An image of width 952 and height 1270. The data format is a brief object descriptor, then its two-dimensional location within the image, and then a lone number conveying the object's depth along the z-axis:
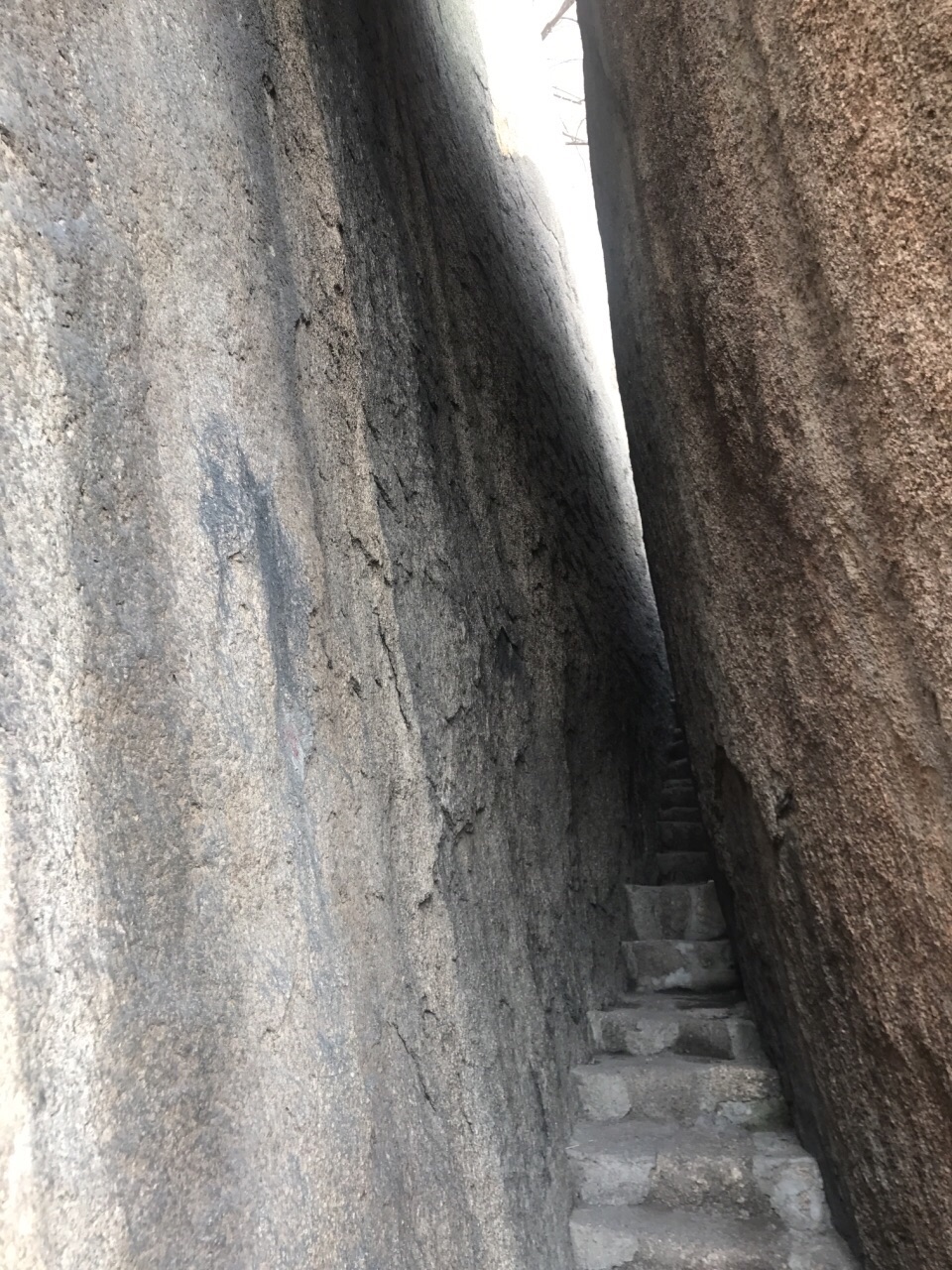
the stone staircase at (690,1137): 2.64
